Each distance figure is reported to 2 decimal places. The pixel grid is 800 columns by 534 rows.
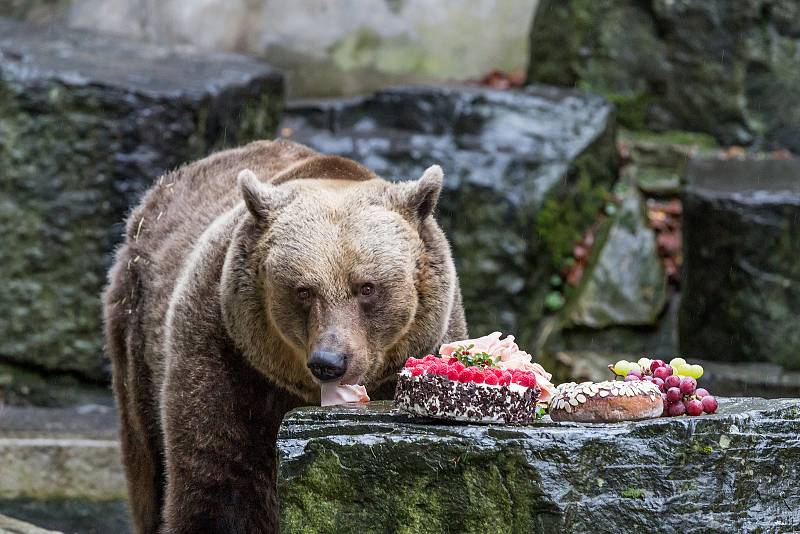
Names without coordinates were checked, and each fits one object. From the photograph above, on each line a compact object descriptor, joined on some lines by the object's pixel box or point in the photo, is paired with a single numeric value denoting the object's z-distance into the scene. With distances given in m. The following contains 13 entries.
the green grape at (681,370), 10.02
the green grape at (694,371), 9.90
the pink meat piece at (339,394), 10.48
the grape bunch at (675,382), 9.24
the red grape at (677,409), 9.24
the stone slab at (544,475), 8.64
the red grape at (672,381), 9.45
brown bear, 10.97
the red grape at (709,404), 9.22
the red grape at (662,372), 9.67
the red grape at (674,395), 9.30
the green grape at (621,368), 9.77
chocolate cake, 9.01
